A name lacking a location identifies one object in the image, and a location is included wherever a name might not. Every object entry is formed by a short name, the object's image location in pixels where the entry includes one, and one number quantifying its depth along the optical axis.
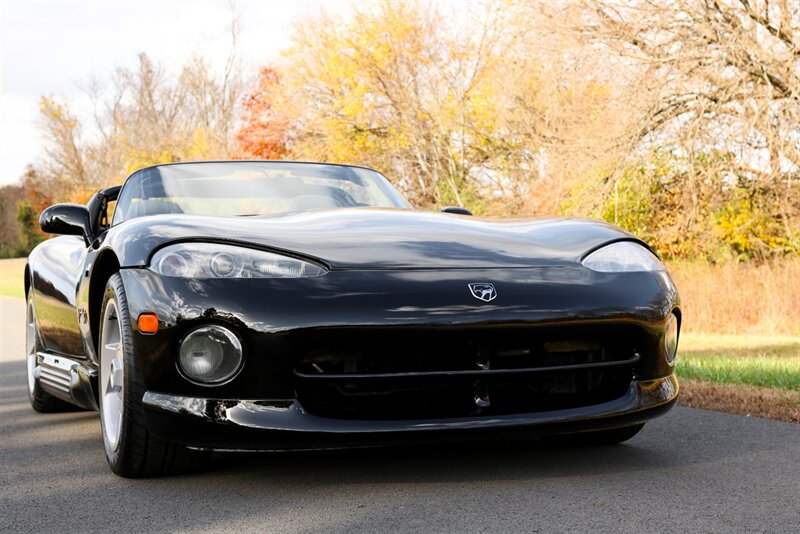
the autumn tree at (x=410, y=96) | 21.41
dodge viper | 3.26
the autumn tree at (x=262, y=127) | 29.90
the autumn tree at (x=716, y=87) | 12.83
